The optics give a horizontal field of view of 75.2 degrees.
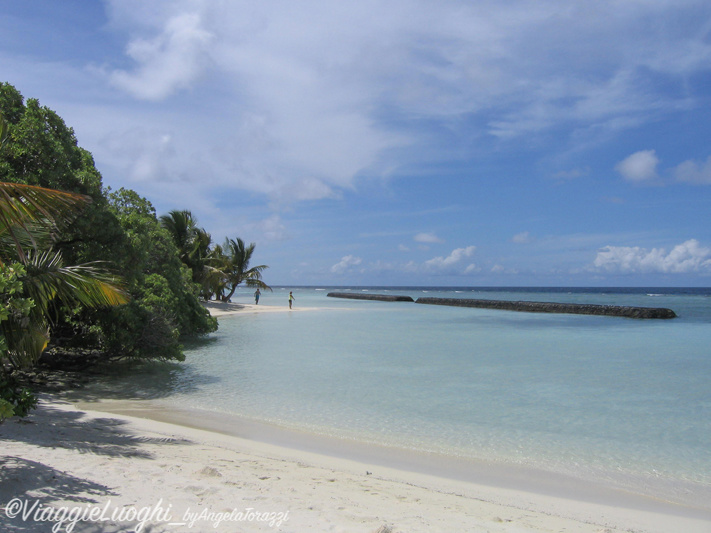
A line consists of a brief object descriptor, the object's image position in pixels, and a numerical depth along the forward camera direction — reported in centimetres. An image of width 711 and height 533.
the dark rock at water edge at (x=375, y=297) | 5479
